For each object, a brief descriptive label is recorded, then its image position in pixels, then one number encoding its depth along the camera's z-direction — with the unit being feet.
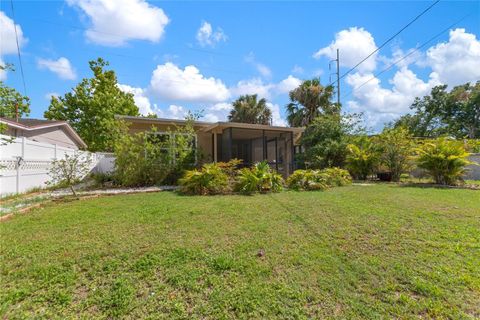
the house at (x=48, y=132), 38.65
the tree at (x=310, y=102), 58.65
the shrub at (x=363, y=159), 38.09
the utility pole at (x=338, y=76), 63.46
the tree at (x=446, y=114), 75.06
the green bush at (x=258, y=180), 24.39
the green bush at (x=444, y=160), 29.43
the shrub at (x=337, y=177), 30.01
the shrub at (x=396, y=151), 35.29
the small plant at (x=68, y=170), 22.50
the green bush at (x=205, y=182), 24.22
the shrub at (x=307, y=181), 26.99
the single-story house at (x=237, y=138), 33.27
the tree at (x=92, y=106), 65.46
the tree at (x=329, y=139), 43.06
